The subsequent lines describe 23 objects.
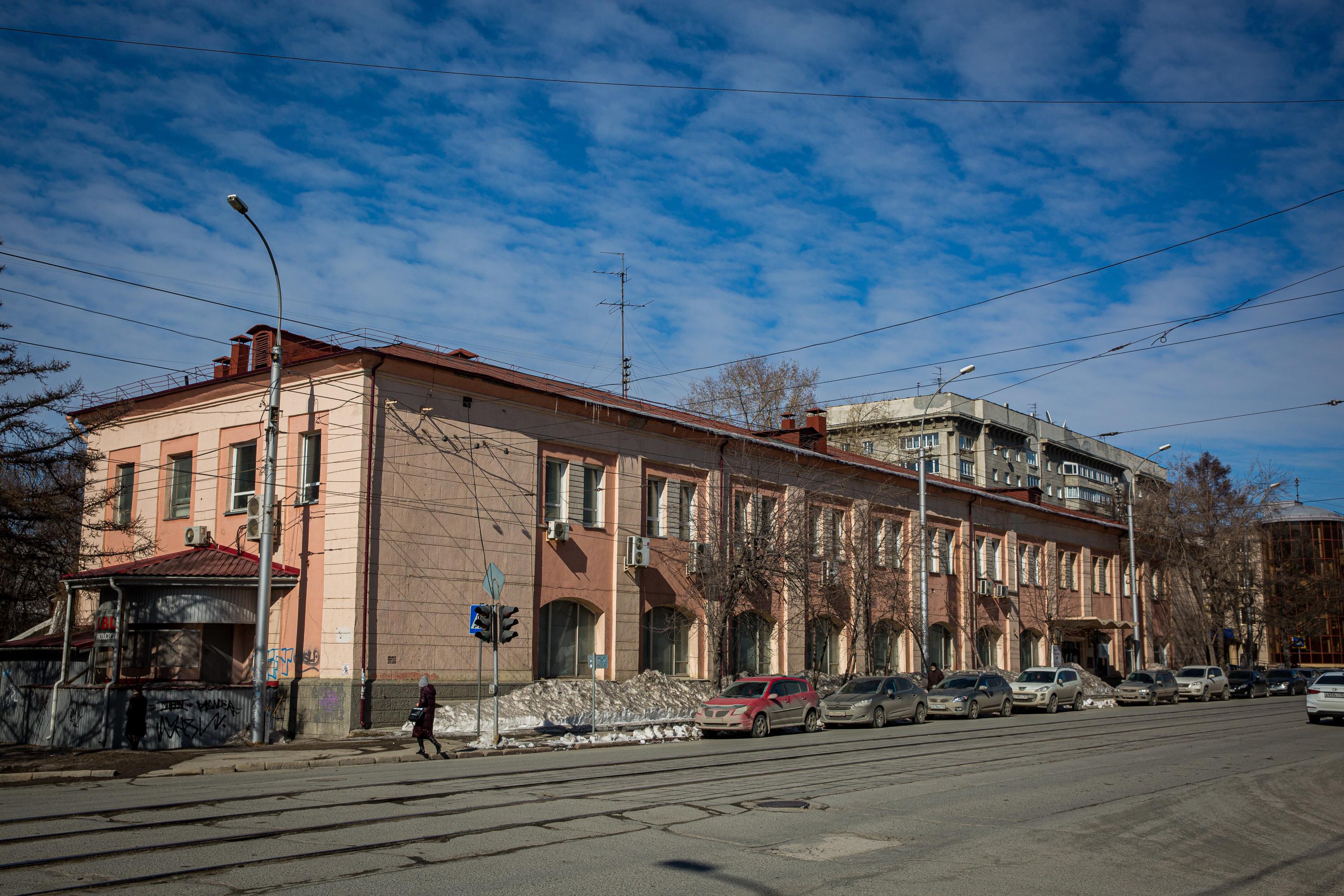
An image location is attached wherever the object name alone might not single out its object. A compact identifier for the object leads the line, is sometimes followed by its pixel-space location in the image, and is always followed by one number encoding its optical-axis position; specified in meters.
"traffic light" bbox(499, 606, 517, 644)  22.73
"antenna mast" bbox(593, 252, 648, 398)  52.17
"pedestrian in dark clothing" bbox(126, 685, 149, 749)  22.73
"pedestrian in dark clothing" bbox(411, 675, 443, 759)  20.45
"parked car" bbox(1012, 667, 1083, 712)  36.19
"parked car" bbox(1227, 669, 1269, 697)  51.03
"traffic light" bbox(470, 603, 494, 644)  22.34
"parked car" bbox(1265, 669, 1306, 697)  55.19
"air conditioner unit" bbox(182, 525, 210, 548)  28.30
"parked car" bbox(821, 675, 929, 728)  28.18
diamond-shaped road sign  23.17
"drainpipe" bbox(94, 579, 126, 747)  25.05
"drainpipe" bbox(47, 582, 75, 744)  24.67
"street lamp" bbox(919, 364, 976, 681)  36.22
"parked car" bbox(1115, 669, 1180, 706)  43.09
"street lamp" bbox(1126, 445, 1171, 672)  52.38
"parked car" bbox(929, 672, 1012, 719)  32.62
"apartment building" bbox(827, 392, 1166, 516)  80.50
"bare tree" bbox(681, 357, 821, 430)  57.22
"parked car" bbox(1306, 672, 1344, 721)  29.42
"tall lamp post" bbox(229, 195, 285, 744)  23.05
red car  25.08
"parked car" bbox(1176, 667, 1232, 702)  47.56
